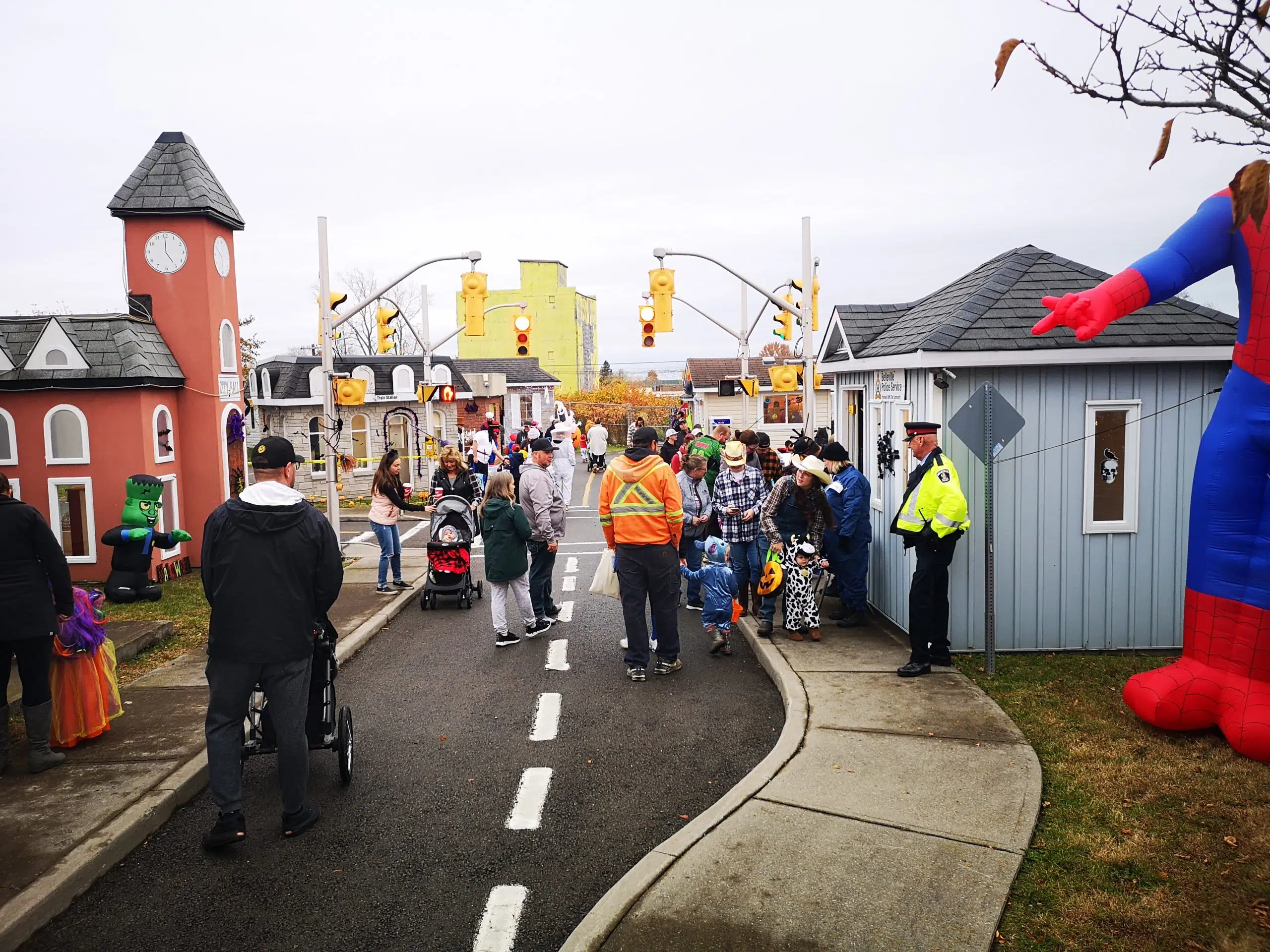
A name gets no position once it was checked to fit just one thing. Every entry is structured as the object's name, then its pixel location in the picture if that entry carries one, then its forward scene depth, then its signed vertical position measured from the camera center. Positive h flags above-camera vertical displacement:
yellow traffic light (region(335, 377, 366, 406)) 15.82 +0.15
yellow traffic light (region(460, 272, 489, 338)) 18.95 +1.93
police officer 7.78 -1.15
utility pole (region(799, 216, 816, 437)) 14.96 +0.80
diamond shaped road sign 7.64 -0.27
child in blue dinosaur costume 9.34 -1.99
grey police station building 8.33 -0.73
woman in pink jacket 12.33 -1.30
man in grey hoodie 10.10 -1.21
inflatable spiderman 6.01 -0.66
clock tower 14.15 +1.72
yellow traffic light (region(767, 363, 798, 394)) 16.41 +0.24
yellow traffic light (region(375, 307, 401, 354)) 23.31 +1.85
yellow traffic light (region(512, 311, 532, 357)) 22.09 +1.54
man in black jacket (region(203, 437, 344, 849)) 5.13 -1.12
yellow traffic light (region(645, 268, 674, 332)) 19.52 +2.02
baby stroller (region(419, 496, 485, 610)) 11.59 -1.85
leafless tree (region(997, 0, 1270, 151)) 3.58 +1.25
